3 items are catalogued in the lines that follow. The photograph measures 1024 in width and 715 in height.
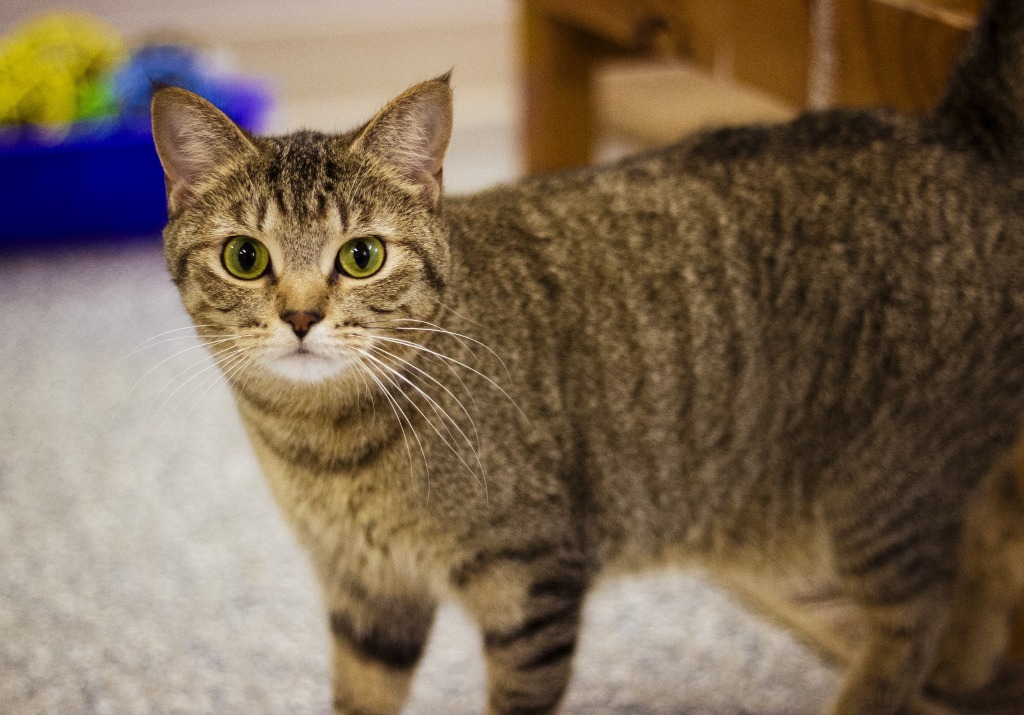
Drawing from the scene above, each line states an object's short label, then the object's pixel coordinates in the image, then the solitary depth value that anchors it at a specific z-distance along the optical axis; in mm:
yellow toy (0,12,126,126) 2715
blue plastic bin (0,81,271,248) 2705
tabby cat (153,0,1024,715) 1103
